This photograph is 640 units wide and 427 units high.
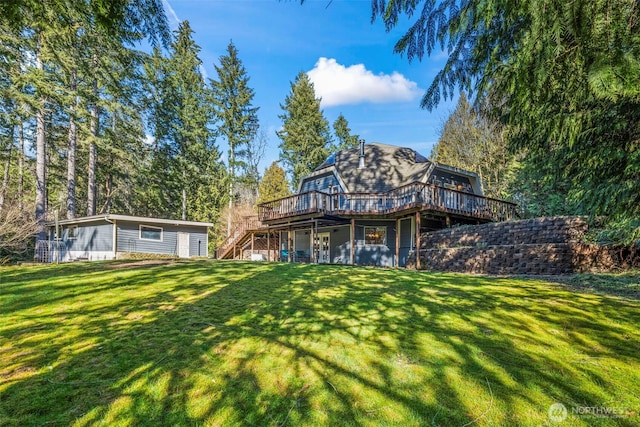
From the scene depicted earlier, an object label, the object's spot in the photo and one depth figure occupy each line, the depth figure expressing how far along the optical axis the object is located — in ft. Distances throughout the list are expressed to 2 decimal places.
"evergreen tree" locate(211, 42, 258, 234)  95.86
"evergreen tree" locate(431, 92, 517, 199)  74.49
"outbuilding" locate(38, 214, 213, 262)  57.57
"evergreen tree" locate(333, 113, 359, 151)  114.83
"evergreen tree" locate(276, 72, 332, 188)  106.83
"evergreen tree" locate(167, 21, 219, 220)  89.66
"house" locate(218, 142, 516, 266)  45.75
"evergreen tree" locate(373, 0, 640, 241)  6.86
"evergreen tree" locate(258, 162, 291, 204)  95.14
